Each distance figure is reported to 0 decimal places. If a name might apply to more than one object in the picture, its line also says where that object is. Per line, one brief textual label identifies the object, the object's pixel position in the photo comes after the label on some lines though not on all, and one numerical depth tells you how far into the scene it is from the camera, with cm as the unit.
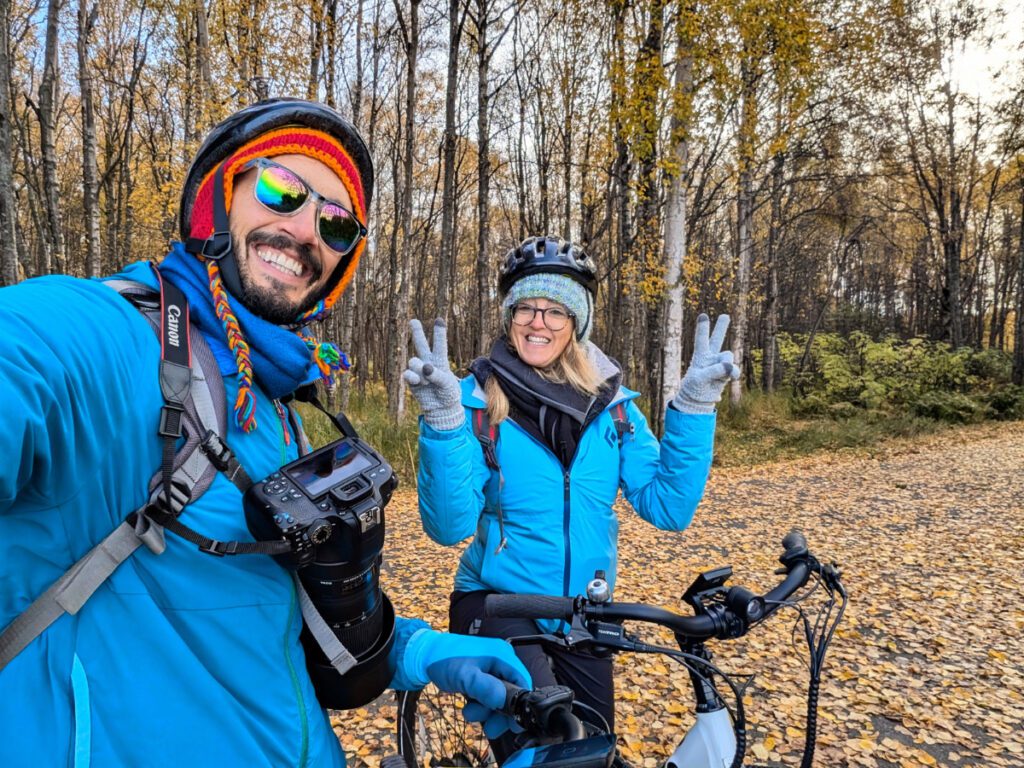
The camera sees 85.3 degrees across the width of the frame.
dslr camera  99
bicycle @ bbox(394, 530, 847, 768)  149
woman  199
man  82
